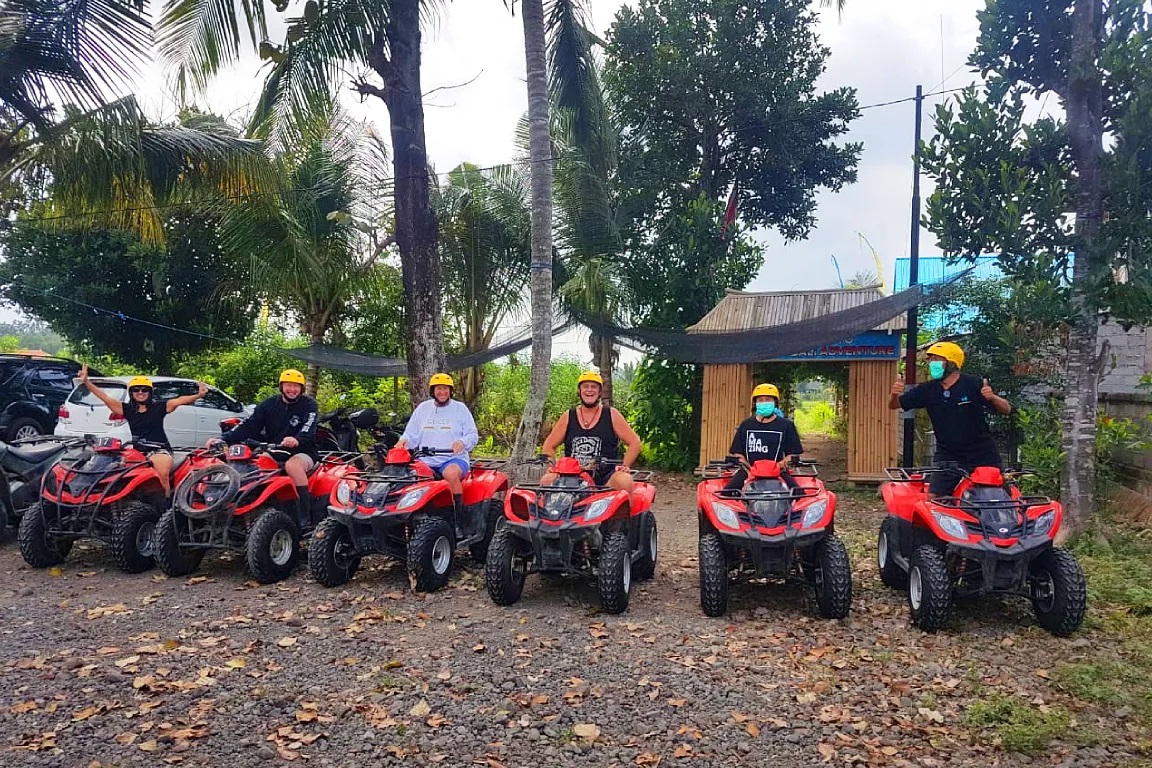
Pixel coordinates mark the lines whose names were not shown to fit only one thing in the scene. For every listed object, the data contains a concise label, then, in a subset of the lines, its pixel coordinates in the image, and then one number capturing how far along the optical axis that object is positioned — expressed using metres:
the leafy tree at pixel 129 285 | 13.84
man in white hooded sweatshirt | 6.57
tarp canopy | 9.43
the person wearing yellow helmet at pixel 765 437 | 5.86
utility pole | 10.35
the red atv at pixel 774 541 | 5.07
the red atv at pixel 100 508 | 6.09
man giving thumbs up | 5.46
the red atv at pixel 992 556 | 4.73
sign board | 11.52
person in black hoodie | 6.62
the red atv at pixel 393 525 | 5.71
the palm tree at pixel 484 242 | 13.61
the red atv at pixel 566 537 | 5.24
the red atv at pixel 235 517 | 5.90
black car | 11.23
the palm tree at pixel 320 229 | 11.92
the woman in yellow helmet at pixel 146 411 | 6.98
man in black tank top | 5.97
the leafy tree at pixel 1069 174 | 6.93
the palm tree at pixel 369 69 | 8.69
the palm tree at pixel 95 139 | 8.25
